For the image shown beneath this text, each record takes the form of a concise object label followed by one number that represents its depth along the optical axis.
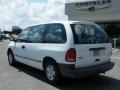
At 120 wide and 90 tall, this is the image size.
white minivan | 2.91
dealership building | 10.72
